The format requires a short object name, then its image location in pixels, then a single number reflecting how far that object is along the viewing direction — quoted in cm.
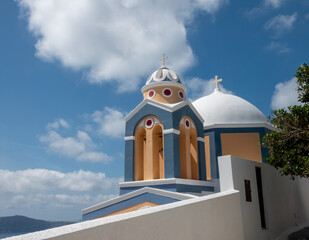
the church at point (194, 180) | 451
